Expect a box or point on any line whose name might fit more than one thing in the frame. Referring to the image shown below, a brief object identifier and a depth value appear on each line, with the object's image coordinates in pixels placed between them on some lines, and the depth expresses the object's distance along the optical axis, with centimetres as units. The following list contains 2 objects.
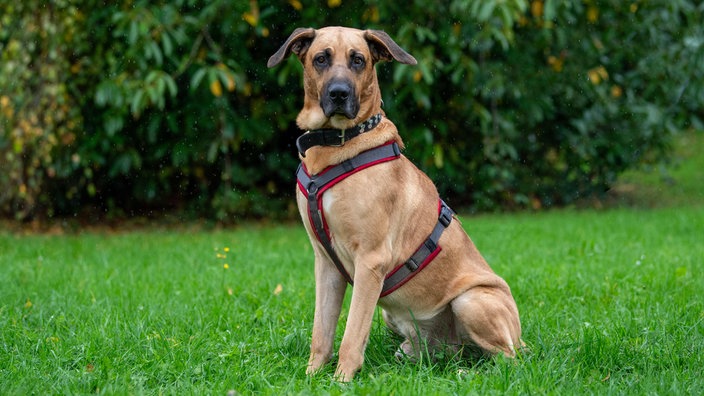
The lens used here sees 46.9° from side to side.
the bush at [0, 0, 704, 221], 823
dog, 354
